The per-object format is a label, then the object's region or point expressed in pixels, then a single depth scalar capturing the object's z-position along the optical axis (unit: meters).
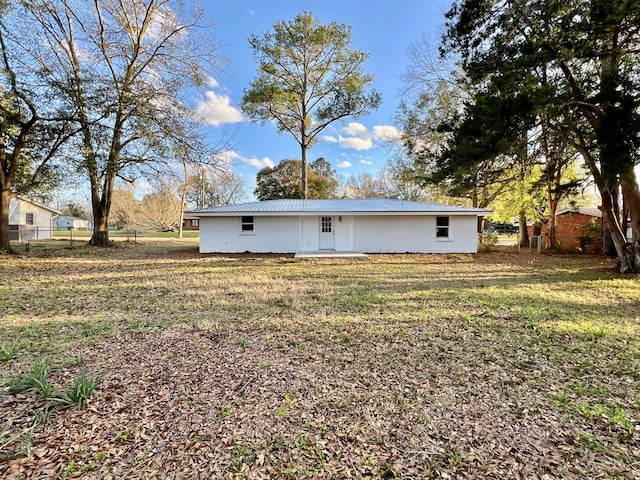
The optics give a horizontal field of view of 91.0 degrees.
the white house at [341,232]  15.53
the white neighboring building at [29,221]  26.45
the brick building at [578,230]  17.11
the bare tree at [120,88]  12.75
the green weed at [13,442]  2.20
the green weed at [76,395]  2.78
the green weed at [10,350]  3.72
